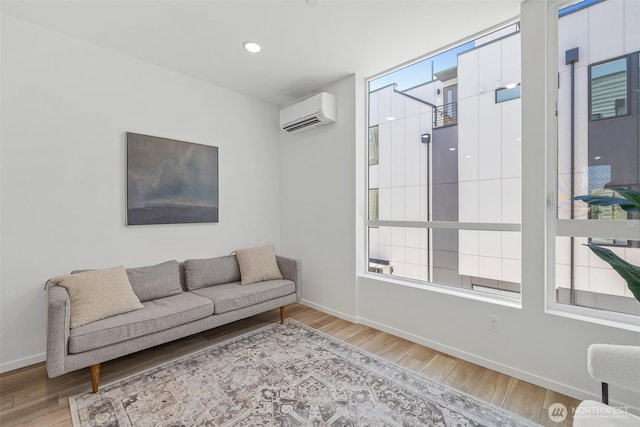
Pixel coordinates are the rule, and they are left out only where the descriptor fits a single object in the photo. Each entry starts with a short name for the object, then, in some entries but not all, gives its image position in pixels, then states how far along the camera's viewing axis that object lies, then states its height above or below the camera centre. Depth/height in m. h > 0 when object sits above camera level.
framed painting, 2.81 +0.33
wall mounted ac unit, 3.30 +1.19
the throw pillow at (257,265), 3.20 -0.60
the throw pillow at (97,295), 2.06 -0.62
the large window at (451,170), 2.37 +0.39
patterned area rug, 1.73 -1.24
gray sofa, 1.86 -0.80
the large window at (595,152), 1.83 +0.40
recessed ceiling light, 2.61 +1.52
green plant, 1.34 -0.21
